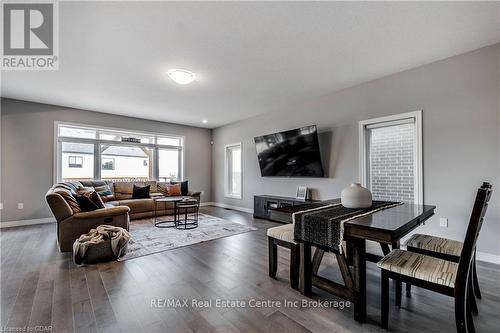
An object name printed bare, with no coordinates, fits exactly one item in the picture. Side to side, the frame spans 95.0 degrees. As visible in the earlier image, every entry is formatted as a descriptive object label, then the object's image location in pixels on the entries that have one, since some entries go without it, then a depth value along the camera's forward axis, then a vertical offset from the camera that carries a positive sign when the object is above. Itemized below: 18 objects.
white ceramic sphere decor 2.09 -0.28
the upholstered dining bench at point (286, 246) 2.13 -0.79
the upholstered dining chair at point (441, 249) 1.77 -0.68
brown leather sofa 3.04 -0.69
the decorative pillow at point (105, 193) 5.11 -0.56
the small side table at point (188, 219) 4.38 -1.13
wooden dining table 1.47 -0.54
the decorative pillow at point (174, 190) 5.99 -0.59
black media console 4.84 -0.80
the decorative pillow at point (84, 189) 4.37 -0.43
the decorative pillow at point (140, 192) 5.55 -0.60
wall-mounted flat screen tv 4.48 +0.29
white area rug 3.20 -1.13
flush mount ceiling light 3.29 +1.35
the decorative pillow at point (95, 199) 3.57 -0.49
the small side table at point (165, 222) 4.48 -1.14
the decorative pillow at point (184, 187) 6.12 -0.52
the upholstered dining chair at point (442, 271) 1.35 -0.68
